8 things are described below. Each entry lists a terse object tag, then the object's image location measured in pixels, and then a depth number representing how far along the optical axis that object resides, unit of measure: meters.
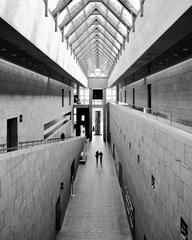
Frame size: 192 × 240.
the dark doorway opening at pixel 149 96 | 22.11
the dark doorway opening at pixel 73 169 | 19.07
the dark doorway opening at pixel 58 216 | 12.57
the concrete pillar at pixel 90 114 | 41.84
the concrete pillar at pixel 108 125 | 39.49
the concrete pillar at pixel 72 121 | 40.12
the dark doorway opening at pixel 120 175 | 18.48
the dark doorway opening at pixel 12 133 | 13.36
